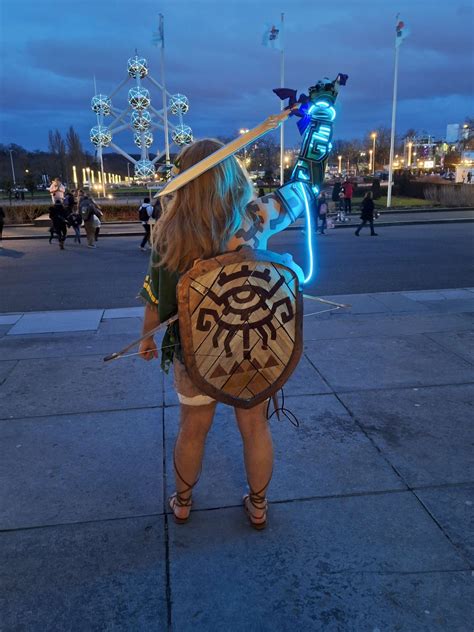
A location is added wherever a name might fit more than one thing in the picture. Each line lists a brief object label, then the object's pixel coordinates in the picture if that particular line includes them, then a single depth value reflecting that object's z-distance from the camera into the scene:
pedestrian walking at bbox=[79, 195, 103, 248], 14.91
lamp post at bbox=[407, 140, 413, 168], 100.04
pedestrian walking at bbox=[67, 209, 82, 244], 16.22
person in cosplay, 2.15
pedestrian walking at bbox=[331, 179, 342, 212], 21.53
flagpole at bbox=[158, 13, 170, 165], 29.88
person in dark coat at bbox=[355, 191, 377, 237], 16.50
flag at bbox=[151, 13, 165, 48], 29.88
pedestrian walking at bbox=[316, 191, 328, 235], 16.91
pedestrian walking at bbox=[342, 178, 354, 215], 22.19
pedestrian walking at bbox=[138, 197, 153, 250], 14.16
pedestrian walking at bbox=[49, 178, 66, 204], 17.47
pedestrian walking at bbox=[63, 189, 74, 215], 16.93
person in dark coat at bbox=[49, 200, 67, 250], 14.35
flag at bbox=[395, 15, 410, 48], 24.86
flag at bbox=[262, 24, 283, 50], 25.95
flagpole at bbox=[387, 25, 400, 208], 25.77
